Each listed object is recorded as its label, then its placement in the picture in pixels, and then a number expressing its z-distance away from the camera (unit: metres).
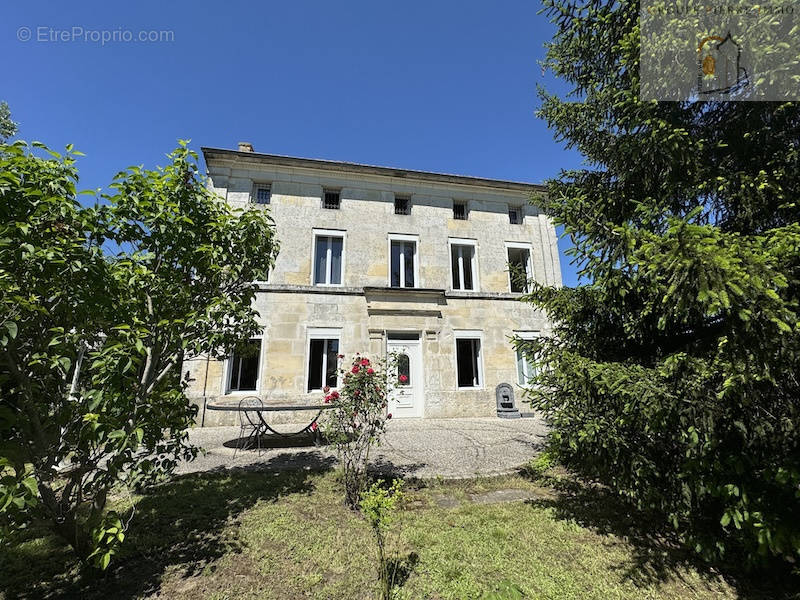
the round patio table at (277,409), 6.36
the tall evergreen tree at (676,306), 2.13
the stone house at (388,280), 10.52
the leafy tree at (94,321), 2.21
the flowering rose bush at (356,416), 4.30
